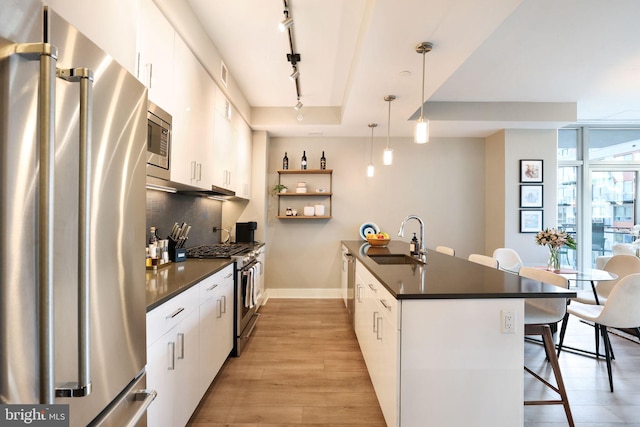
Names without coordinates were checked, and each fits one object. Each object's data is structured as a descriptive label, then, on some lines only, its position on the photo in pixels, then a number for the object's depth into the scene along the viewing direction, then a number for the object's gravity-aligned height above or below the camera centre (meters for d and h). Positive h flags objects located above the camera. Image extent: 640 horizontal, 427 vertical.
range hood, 2.21 +0.22
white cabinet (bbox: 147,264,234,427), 1.36 -0.78
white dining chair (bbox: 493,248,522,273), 3.54 -0.54
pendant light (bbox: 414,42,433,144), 2.19 +0.68
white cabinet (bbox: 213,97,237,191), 2.95 +0.74
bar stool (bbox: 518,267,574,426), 1.82 -0.72
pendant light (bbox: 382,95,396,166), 3.15 +0.66
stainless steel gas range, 2.70 -0.68
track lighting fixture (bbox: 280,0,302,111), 2.00 +1.47
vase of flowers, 2.95 -0.27
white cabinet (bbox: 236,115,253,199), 3.73 +0.76
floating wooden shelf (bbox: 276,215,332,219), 4.61 -0.05
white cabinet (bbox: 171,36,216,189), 2.13 +0.75
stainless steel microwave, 1.73 +0.44
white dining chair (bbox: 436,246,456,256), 3.42 -0.44
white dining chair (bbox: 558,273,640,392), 2.21 -0.71
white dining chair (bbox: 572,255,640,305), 3.05 -0.59
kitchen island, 1.46 -0.72
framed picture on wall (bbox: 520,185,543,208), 4.38 +0.29
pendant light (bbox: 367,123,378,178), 4.00 +0.64
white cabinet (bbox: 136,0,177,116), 1.71 +0.99
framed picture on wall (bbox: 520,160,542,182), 4.38 +0.68
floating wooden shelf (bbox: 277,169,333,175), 4.66 +0.68
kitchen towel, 2.87 -0.76
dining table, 2.51 -0.54
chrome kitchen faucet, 2.66 -0.38
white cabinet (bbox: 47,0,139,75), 0.92 +0.67
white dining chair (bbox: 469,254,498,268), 2.80 -0.46
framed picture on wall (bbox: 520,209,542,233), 4.38 -0.08
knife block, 2.43 -0.33
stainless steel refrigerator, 0.62 -0.02
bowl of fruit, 3.80 -0.32
